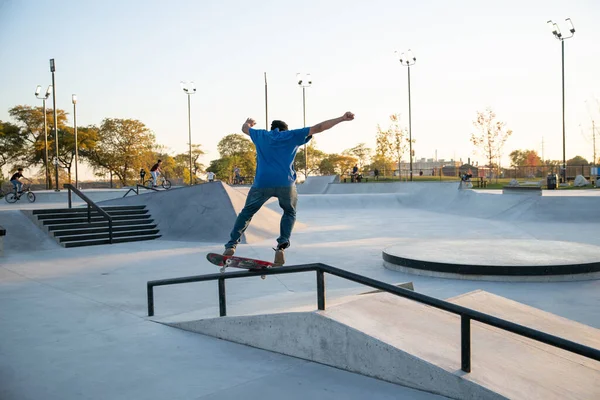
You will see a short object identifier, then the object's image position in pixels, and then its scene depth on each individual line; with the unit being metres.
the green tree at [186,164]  91.68
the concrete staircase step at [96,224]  14.38
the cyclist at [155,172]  21.38
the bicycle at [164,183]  23.81
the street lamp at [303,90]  47.82
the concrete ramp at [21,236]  12.92
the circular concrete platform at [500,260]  8.06
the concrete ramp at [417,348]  3.34
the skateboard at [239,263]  5.39
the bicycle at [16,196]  23.34
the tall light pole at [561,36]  31.31
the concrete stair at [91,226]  14.05
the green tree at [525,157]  106.75
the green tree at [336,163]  90.95
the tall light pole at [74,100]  37.93
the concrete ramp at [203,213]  15.06
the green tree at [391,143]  57.53
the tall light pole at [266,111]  51.66
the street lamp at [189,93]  49.56
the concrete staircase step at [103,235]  13.77
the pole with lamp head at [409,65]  40.27
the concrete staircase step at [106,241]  13.56
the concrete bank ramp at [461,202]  18.92
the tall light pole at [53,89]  30.92
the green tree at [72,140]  59.79
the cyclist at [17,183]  22.02
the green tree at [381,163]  62.03
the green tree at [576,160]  89.04
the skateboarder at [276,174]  5.17
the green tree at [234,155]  89.88
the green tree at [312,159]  92.74
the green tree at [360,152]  91.69
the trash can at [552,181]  28.83
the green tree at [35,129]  57.41
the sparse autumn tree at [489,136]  52.09
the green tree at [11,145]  56.41
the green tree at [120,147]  65.06
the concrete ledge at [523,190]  20.91
